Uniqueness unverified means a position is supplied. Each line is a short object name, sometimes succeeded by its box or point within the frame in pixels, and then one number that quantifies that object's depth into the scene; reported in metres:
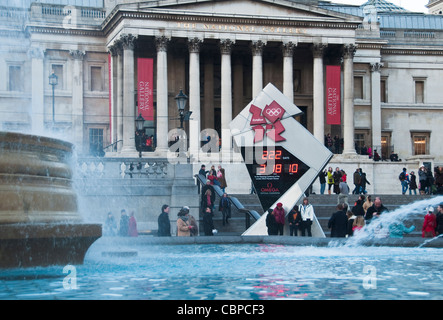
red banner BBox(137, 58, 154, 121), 50.94
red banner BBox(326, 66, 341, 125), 54.72
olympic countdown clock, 26.00
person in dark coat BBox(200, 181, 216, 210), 29.86
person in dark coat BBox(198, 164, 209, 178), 36.53
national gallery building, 51.84
